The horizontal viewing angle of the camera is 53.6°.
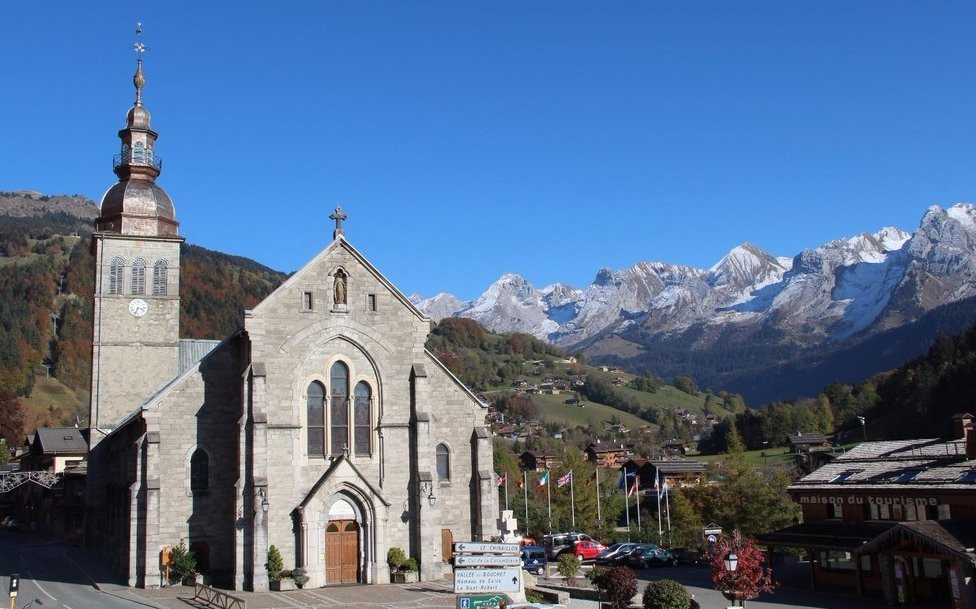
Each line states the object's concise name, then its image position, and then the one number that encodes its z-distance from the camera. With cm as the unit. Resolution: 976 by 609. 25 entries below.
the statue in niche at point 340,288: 4412
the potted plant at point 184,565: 4072
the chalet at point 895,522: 3581
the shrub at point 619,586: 3278
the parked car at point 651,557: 5147
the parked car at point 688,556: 5409
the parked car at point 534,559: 4828
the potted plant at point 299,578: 4044
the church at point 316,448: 4116
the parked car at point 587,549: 5475
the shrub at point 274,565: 4016
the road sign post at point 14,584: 2881
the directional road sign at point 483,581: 2919
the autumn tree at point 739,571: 2772
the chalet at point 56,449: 9412
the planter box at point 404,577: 4203
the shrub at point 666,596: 2975
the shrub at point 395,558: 4219
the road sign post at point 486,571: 2909
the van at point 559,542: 5572
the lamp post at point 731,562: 2727
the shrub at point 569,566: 4156
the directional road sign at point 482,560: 2953
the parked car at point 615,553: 5178
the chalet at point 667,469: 9856
